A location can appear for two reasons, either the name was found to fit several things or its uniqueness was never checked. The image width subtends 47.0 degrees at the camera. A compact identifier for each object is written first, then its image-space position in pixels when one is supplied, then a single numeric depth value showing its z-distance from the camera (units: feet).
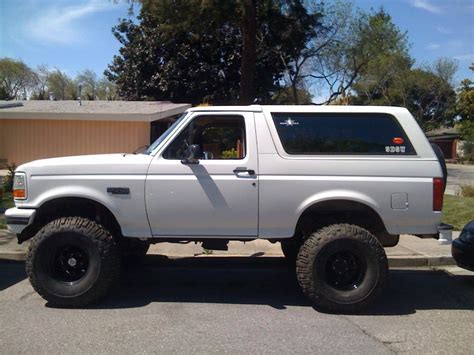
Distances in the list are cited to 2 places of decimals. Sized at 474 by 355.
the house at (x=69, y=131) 70.64
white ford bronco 19.10
